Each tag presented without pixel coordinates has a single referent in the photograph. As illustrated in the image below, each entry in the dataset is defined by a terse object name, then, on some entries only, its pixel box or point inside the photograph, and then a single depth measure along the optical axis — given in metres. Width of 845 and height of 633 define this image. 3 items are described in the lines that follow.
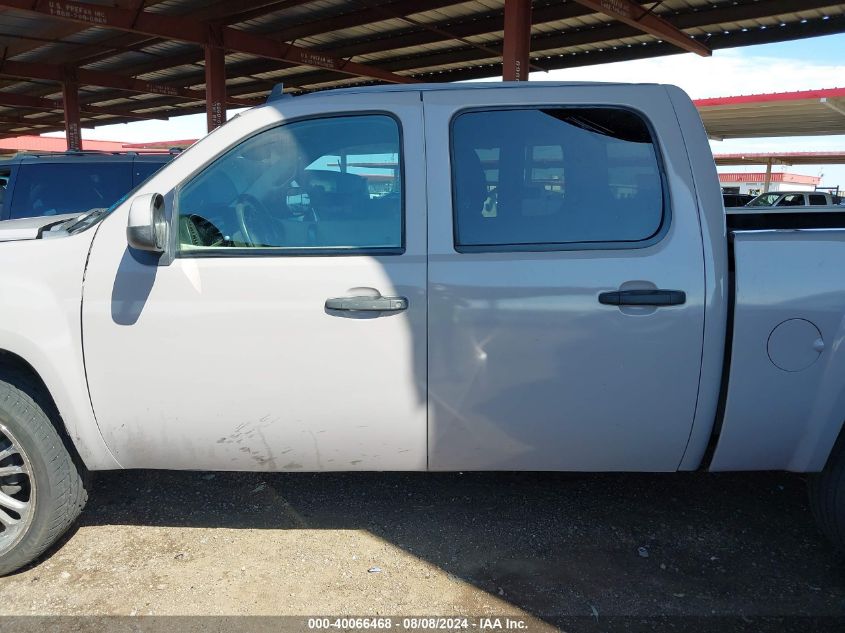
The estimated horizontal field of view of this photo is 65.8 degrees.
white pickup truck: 2.58
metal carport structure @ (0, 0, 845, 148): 12.79
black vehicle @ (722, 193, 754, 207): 15.70
